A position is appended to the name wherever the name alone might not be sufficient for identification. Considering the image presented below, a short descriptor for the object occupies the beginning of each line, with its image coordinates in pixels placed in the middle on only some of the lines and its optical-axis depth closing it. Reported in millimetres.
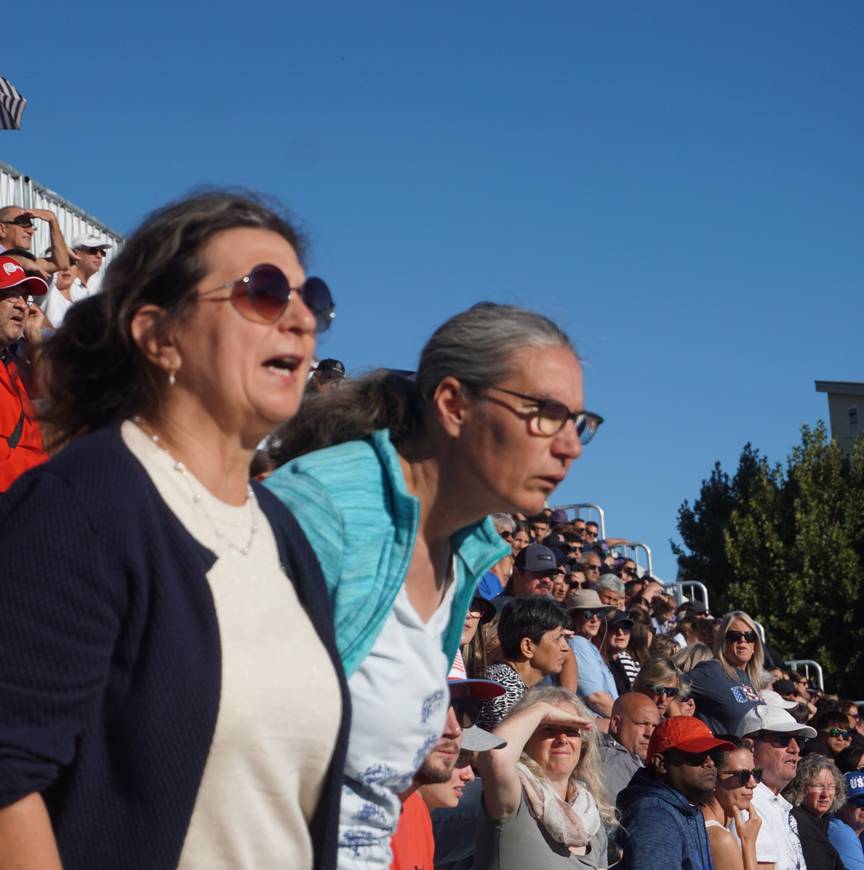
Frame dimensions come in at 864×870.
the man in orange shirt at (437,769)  3912
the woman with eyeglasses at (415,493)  2764
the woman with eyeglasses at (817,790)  9461
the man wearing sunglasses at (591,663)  9008
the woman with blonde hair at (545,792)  4984
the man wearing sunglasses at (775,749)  8195
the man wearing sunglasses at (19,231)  9484
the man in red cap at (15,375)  5785
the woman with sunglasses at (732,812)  6664
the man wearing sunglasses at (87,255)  11319
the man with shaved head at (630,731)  7348
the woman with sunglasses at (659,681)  8531
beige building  52031
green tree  33188
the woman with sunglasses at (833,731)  11797
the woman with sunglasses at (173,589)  1920
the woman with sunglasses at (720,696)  8938
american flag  12594
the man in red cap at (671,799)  6055
